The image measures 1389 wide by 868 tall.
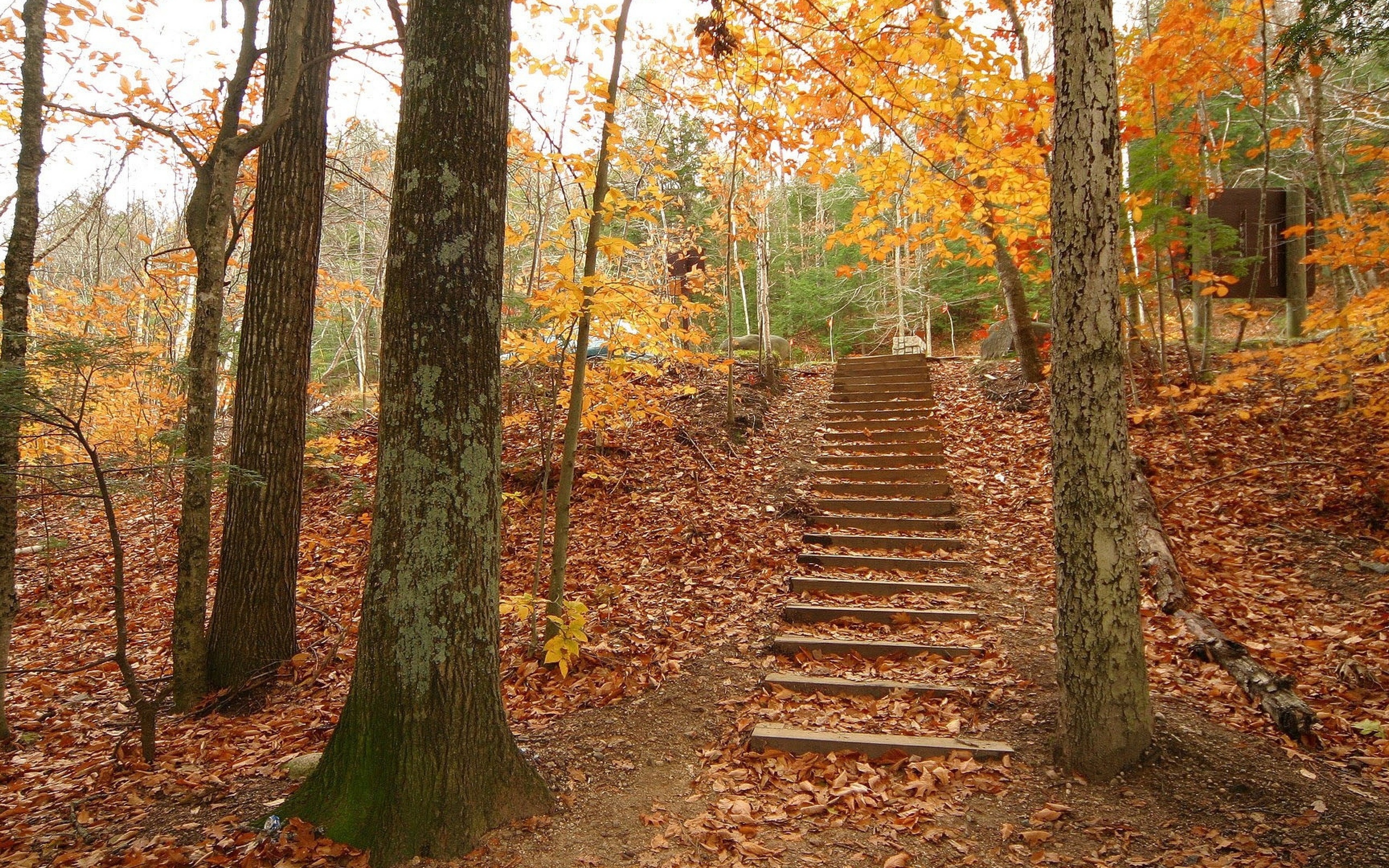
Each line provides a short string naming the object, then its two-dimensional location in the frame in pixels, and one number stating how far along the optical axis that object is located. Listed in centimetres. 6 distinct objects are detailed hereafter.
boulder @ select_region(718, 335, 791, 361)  1587
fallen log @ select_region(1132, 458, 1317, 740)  366
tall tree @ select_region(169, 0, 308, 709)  434
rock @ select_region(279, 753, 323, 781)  353
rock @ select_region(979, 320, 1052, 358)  1302
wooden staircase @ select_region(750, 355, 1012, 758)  452
